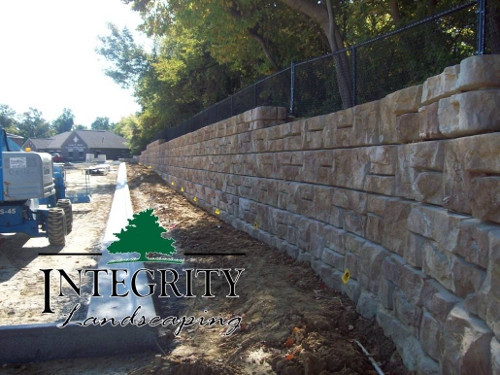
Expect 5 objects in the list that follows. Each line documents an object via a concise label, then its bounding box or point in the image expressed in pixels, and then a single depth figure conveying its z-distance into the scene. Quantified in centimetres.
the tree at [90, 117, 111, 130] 13529
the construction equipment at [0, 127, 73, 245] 736
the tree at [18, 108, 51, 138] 11506
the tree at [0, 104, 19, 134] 9922
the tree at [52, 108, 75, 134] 12494
